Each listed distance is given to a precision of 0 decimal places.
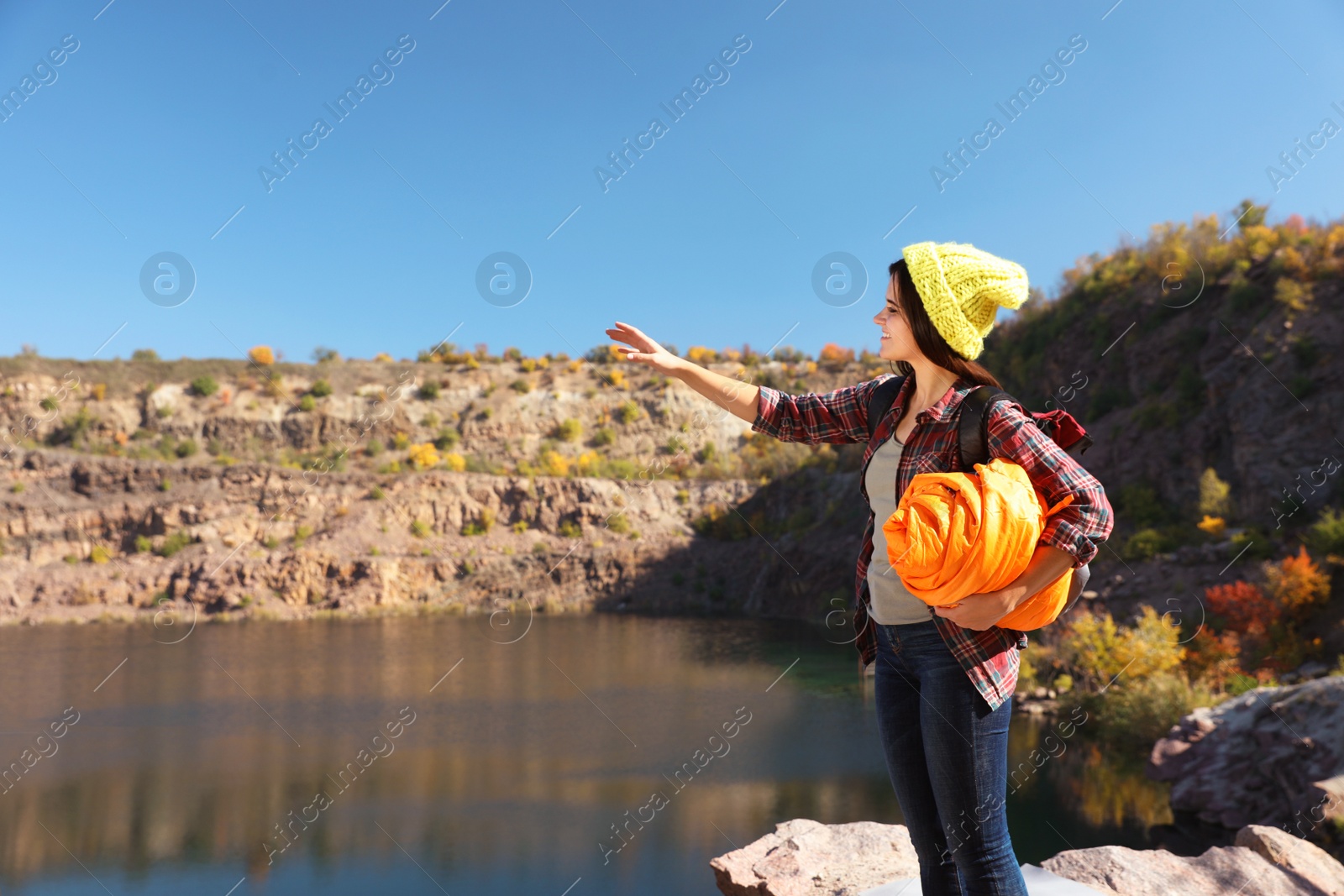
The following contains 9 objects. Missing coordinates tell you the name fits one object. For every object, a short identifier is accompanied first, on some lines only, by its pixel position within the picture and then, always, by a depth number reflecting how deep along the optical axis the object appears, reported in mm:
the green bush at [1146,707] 9875
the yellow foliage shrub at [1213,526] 15047
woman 1652
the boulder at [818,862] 3883
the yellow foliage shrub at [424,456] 34344
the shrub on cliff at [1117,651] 10586
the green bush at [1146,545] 15289
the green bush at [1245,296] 18625
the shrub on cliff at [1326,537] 11406
